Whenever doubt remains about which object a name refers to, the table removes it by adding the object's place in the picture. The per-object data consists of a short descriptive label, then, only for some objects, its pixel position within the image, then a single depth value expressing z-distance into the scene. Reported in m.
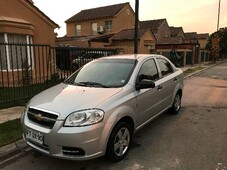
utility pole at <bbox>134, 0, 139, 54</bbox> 7.15
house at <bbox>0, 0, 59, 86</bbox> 8.48
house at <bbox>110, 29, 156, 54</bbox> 20.76
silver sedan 2.48
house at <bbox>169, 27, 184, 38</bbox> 41.39
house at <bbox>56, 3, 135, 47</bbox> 25.81
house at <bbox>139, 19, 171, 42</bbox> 32.45
